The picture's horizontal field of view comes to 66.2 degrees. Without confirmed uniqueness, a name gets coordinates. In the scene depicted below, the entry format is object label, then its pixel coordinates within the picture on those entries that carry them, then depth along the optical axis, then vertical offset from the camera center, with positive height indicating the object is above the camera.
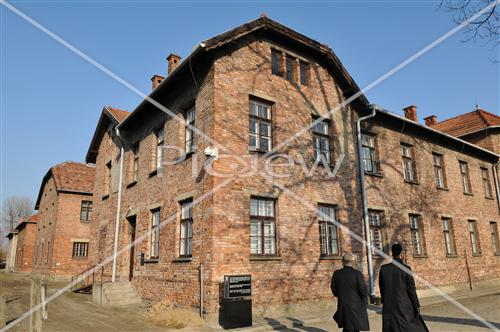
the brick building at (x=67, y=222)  26.89 +2.44
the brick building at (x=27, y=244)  37.12 +1.32
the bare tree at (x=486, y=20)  6.75 +3.99
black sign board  9.14 -0.76
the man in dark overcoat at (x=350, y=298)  6.10 -0.72
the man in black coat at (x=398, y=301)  5.39 -0.69
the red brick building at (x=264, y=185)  10.44 +2.31
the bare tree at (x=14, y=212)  76.31 +8.95
